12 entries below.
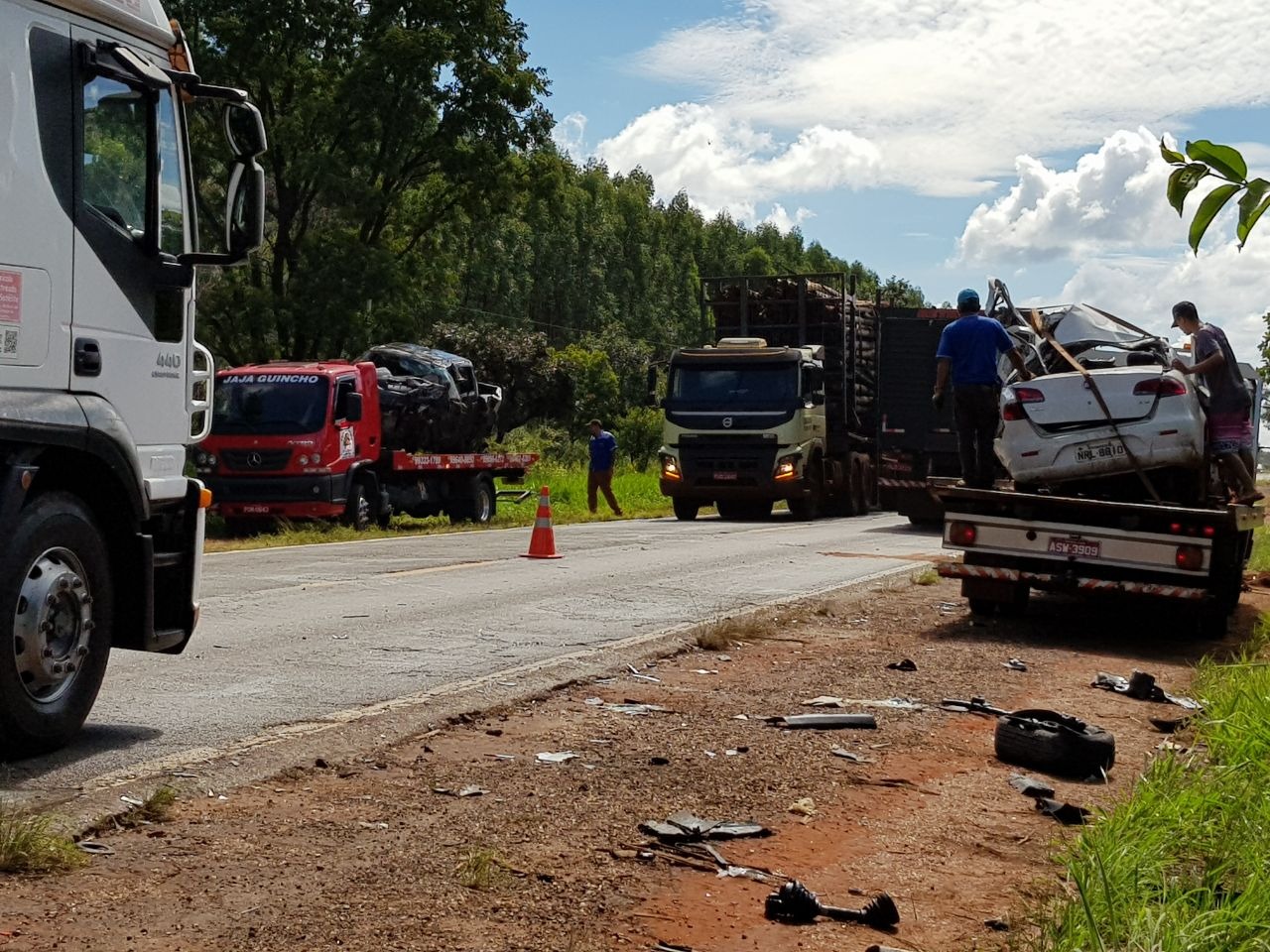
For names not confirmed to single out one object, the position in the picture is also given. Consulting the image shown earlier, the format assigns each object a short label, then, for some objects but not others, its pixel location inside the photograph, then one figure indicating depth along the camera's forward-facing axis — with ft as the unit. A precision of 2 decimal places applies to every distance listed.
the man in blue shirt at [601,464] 95.91
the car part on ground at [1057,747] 22.56
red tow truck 73.72
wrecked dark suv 82.58
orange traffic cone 56.44
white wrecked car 37.01
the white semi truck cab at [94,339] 18.88
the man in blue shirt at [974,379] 40.93
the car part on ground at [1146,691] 29.96
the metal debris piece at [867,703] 26.73
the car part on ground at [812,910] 14.73
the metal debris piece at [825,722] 24.57
